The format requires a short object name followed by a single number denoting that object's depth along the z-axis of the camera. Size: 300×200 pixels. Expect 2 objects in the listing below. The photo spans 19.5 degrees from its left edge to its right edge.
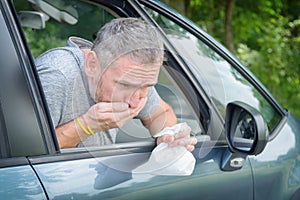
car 1.93
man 2.09
